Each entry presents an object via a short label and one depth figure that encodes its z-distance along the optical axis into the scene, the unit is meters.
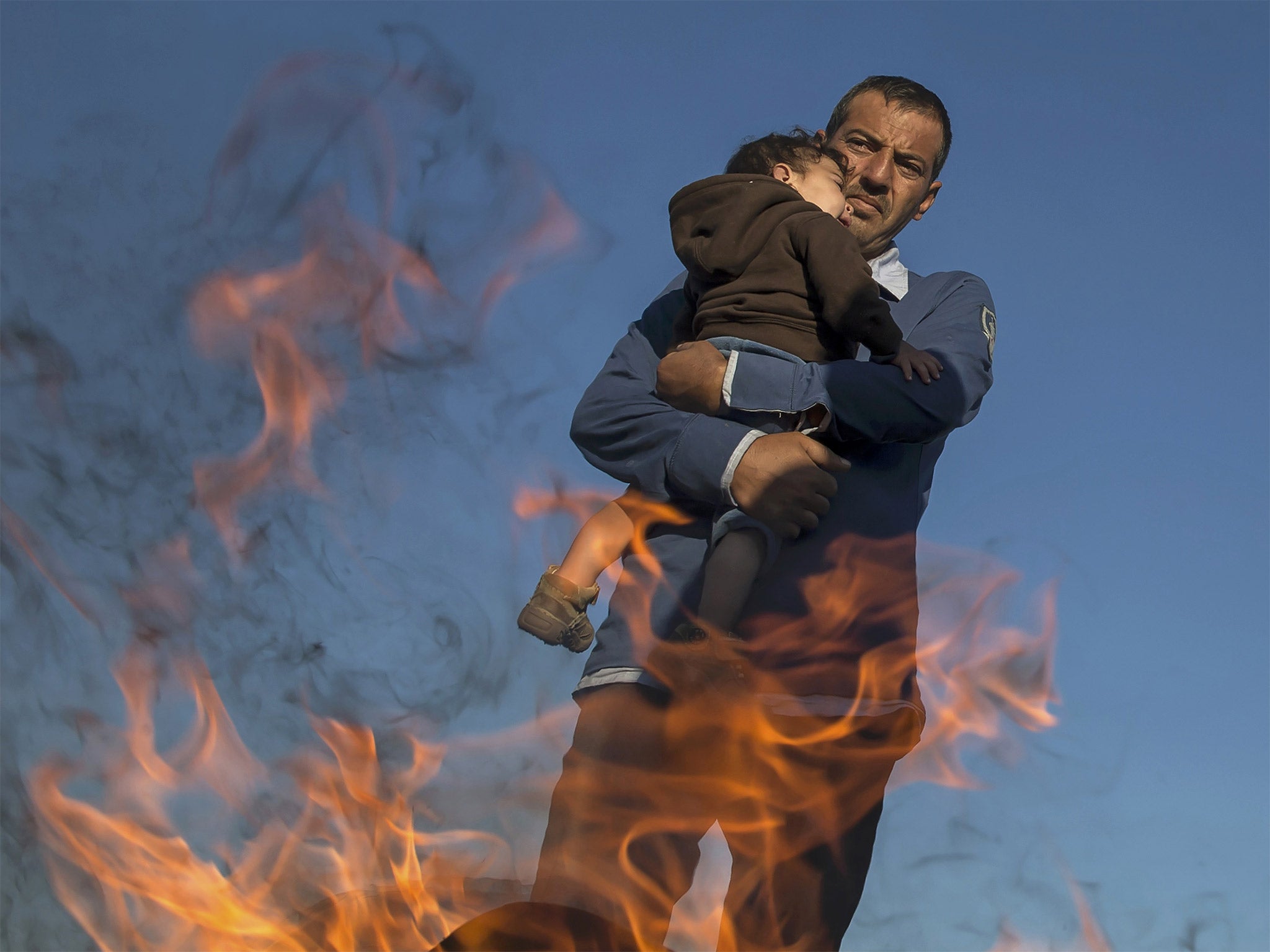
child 2.73
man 2.60
